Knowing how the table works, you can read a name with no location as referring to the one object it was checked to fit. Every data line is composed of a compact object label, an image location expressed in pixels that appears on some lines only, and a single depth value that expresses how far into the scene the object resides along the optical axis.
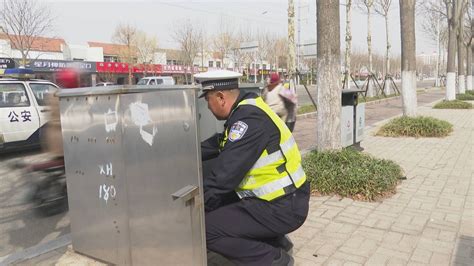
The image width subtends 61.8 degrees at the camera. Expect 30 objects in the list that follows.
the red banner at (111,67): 41.54
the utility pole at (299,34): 36.77
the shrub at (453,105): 16.16
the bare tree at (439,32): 37.78
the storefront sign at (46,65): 34.53
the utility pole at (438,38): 39.23
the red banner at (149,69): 45.81
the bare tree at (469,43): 24.87
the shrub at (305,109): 15.93
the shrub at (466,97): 20.56
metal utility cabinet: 2.22
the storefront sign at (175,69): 48.75
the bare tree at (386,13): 27.07
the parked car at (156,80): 27.37
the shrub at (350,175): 4.66
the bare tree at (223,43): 43.35
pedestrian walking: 6.47
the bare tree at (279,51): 52.97
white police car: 7.90
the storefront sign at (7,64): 14.54
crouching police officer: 2.33
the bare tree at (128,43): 45.47
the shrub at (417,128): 9.20
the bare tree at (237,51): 42.90
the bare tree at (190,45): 41.97
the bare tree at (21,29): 24.50
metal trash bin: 6.95
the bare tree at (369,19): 25.59
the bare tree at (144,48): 47.16
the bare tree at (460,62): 21.17
